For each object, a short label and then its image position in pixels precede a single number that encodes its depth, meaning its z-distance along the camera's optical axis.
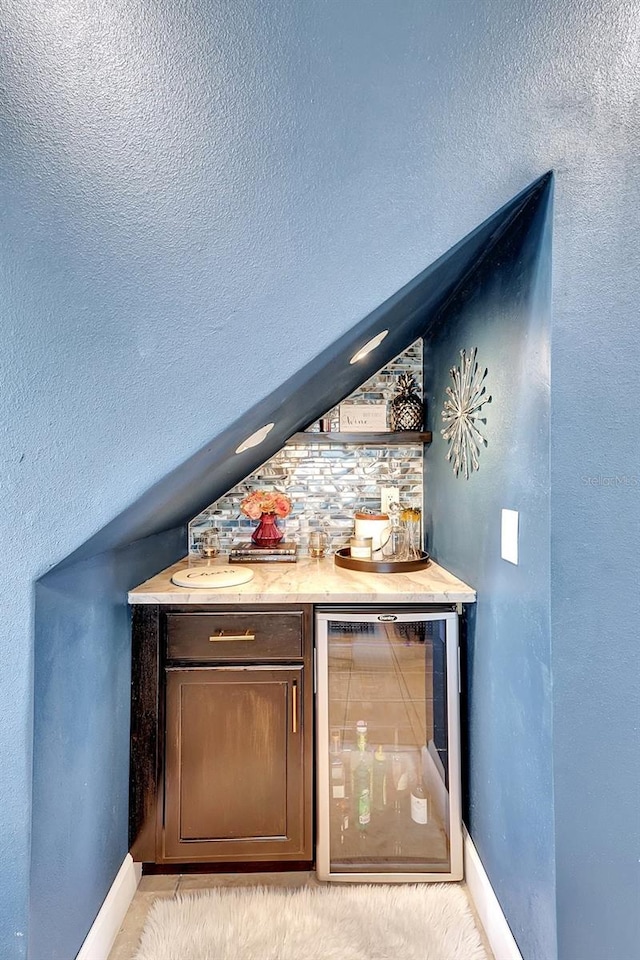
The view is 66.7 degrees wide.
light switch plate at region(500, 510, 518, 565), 1.34
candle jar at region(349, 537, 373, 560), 2.13
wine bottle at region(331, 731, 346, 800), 1.75
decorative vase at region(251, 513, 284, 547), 2.38
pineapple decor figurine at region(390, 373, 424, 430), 2.33
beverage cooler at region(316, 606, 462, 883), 1.70
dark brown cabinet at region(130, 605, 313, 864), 1.70
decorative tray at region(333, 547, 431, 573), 1.98
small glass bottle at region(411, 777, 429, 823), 1.73
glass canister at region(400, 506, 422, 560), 2.16
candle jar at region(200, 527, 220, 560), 2.41
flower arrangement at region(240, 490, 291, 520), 2.29
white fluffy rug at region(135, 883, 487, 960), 1.45
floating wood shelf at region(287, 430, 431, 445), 2.25
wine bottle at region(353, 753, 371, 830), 1.75
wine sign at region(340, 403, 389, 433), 2.32
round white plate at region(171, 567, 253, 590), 1.76
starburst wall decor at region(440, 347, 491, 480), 1.63
